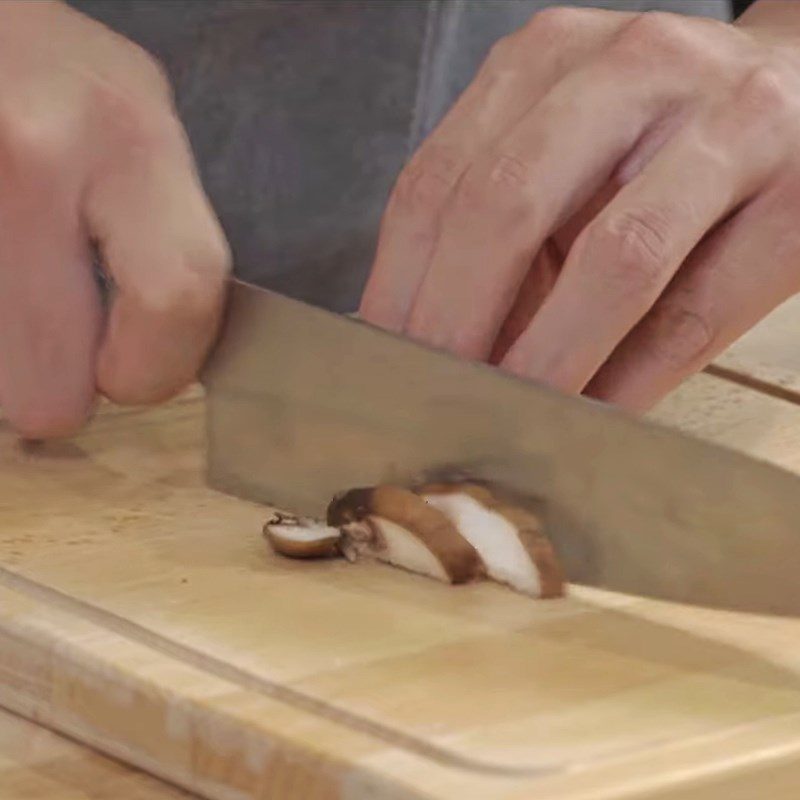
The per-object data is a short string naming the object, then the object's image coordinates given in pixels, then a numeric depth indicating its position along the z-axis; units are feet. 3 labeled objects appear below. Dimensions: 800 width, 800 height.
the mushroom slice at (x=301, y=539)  2.61
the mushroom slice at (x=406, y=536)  2.58
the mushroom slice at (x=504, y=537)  2.57
